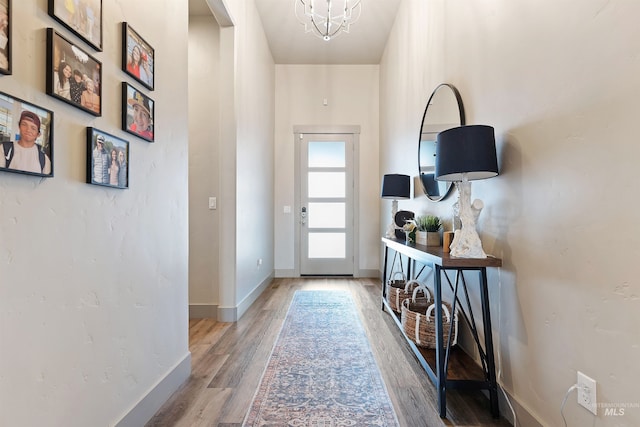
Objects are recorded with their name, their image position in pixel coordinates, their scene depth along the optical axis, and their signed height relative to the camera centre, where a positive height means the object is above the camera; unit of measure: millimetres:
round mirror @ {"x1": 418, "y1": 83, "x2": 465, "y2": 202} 2219 +646
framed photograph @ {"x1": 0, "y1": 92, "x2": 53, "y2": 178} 855 +203
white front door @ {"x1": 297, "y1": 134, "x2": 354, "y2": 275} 5184 +108
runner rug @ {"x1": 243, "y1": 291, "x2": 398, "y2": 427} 1592 -1010
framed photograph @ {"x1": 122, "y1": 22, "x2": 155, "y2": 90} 1376 +687
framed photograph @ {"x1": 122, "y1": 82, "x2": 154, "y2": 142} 1386 +438
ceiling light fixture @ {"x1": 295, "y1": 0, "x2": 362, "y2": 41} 3744 +2364
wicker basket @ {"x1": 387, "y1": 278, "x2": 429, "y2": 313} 2885 -734
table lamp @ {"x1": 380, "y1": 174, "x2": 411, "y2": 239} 3281 +246
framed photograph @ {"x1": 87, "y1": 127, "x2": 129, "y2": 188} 1184 +196
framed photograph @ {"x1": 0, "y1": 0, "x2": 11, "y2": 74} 852 +454
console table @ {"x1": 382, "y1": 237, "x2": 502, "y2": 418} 1595 -692
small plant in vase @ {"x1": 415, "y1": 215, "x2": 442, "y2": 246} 2445 -148
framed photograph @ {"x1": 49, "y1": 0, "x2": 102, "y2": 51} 1027 +648
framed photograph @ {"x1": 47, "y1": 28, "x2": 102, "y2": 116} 999 +450
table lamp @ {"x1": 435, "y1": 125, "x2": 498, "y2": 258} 1562 +222
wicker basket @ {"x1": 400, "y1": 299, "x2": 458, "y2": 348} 2078 -749
